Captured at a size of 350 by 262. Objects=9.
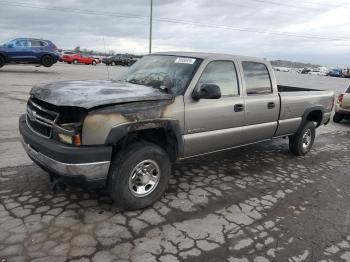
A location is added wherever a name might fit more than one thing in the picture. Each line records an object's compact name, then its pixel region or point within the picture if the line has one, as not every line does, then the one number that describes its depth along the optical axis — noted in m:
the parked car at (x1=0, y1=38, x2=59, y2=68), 19.94
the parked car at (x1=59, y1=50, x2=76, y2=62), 45.05
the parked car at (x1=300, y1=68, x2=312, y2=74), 75.32
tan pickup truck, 3.59
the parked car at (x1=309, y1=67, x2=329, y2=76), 70.06
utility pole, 39.39
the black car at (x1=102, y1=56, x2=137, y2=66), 47.43
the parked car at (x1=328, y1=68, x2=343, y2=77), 66.25
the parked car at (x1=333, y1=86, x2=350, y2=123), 11.55
